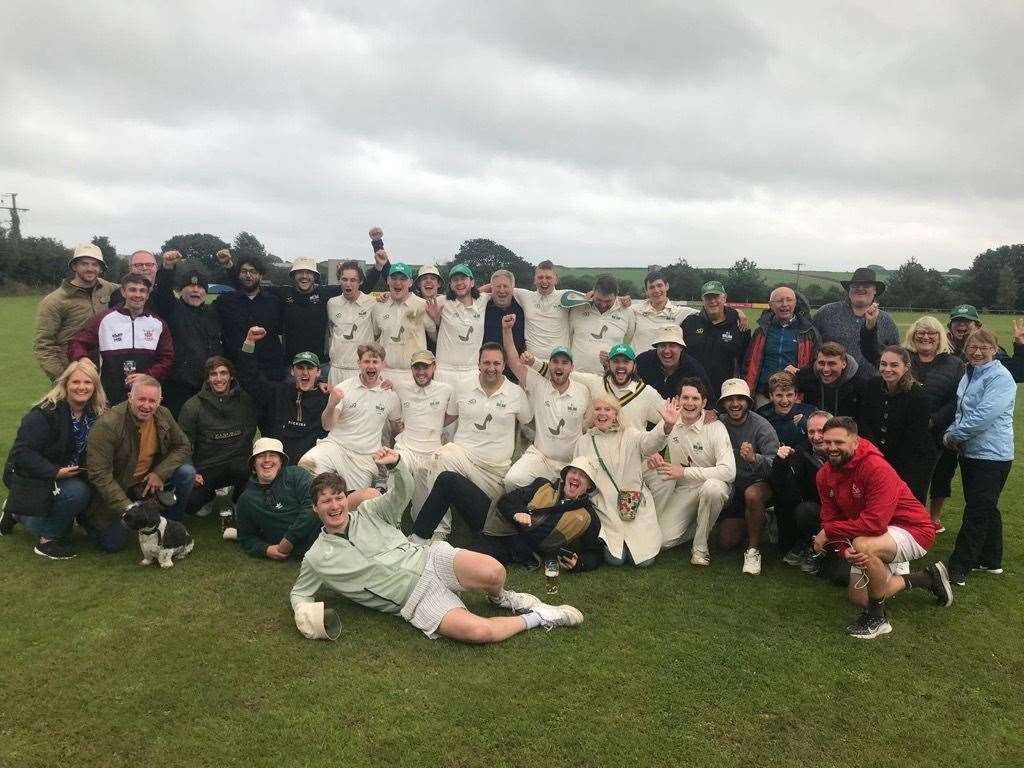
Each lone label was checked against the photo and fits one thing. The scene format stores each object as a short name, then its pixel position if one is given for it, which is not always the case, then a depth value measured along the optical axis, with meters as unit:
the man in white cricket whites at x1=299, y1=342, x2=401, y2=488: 7.23
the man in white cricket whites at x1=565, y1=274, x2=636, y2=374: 8.61
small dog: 5.91
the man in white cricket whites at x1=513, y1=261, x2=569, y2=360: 8.73
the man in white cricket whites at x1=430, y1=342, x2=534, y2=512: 7.13
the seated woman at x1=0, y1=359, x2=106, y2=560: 6.05
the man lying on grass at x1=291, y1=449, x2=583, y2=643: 5.05
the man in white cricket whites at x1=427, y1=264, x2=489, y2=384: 8.52
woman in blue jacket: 5.88
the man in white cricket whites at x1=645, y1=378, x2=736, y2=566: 6.55
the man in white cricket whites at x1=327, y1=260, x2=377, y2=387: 8.53
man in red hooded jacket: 5.12
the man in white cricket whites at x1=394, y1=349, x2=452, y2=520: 7.45
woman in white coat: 6.46
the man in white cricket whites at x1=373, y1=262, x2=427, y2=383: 8.45
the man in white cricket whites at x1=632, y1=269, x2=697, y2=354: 8.52
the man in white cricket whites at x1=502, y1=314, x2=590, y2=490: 7.14
